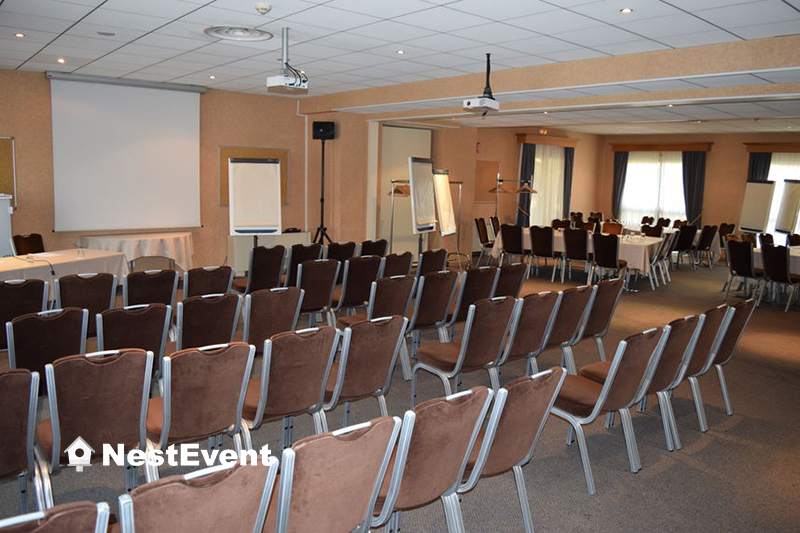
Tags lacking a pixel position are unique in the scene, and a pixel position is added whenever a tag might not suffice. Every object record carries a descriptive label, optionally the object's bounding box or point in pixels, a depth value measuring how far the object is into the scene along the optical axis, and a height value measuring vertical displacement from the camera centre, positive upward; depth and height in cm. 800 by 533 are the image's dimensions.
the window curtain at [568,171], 1725 +81
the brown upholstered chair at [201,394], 293 -100
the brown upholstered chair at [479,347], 418 -104
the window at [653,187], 1703 +43
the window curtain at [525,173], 1594 +66
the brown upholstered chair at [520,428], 270 -105
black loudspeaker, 1081 +109
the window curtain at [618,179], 1800 +65
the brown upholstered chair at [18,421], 252 -99
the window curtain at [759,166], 1520 +97
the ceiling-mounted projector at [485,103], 701 +109
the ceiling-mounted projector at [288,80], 631 +116
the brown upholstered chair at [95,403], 271 -99
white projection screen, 898 +47
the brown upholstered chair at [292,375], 323 -98
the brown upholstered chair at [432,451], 239 -103
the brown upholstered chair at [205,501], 174 -93
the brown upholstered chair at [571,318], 466 -92
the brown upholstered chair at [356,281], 597 -86
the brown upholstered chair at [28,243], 795 -76
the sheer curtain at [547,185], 1661 +40
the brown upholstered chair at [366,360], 348 -96
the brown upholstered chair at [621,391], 350 -114
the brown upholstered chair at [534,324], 440 -91
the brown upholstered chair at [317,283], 586 -86
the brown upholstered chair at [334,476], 207 -100
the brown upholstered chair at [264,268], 642 -81
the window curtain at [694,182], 1634 +57
